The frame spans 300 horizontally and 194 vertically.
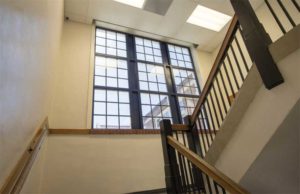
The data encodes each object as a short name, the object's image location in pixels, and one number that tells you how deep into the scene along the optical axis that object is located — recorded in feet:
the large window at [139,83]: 14.08
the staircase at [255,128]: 5.22
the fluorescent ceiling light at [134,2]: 14.90
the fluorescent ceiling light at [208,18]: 16.59
